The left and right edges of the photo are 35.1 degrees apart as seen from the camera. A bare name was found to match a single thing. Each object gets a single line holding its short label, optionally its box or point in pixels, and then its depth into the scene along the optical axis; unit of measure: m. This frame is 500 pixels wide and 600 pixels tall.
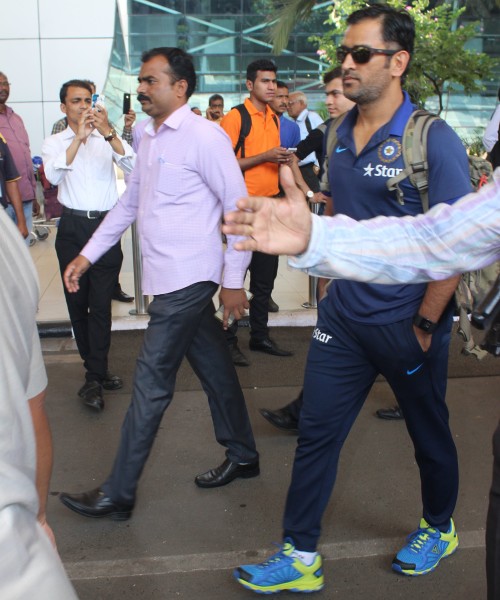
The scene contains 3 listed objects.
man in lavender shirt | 3.82
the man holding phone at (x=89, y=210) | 5.39
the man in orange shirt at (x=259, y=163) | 6.25
